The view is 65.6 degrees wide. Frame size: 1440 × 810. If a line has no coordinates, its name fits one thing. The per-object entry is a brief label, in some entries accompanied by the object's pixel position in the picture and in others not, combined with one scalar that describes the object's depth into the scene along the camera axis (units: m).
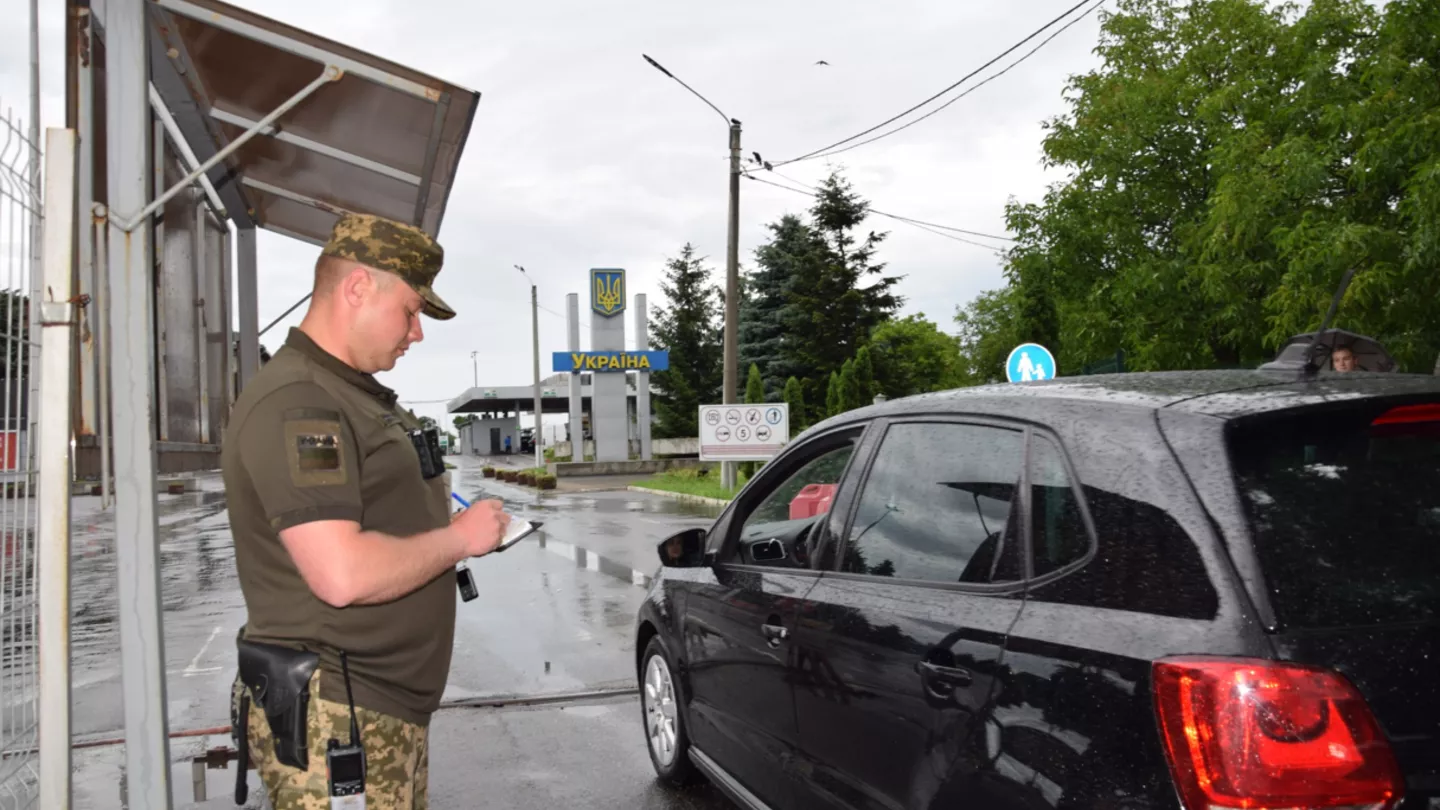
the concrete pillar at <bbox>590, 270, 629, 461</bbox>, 44.31
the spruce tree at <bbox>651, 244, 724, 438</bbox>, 66.69
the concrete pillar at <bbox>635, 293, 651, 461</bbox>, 48.34
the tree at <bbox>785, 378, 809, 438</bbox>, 39.06
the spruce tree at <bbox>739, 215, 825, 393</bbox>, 52.12
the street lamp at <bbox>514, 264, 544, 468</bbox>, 43.94
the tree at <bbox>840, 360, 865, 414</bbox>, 38.12
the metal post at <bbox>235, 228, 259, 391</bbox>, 5.88
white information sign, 23.73
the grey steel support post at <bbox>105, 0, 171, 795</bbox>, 3.21
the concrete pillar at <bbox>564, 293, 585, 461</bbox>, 45.25
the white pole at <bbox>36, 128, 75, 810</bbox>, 2.84
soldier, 2.20
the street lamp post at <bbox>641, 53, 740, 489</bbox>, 22.75
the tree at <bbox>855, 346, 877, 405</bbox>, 39.72
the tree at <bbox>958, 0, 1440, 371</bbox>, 13.59
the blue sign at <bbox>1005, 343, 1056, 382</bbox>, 13.12
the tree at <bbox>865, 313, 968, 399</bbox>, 48.97
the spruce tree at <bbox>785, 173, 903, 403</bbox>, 51.12
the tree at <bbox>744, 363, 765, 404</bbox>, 34.47
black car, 1.91
